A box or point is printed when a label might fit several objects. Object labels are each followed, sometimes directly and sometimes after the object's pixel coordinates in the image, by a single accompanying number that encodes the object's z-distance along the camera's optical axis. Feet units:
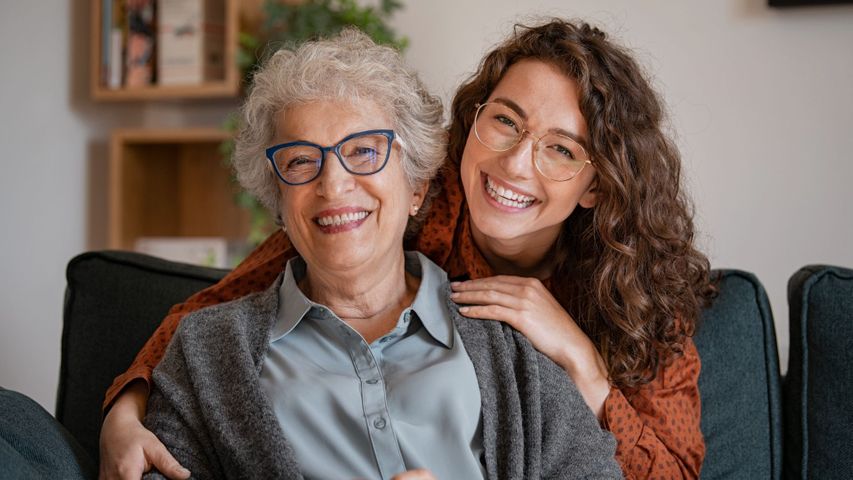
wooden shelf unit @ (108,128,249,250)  11.41
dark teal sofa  5.64
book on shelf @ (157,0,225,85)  10.89
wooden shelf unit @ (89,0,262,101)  10.68
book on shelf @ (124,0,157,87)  11.16
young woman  5.26
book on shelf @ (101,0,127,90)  11.30
